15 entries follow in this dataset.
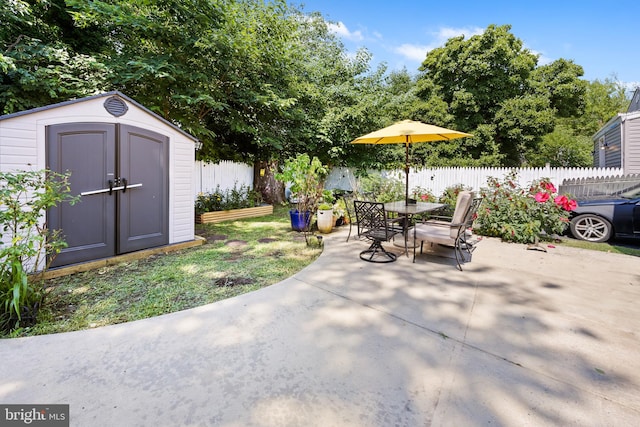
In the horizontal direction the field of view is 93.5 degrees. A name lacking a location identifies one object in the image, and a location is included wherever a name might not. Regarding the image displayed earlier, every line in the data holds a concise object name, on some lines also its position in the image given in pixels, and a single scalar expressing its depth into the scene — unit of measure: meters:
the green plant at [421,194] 7.70
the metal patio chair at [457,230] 4.18
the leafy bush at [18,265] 2.42
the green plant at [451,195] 7.61
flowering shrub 5.49
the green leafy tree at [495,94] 14.19
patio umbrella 5.28
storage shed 3.63
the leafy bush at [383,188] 8.04
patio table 4.77
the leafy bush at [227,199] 8.11
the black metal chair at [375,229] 4.48
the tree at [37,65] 5.93
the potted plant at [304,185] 6.27
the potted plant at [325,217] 6.51
